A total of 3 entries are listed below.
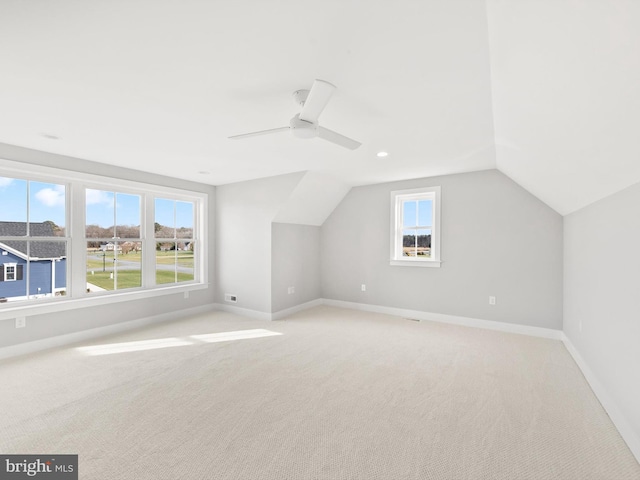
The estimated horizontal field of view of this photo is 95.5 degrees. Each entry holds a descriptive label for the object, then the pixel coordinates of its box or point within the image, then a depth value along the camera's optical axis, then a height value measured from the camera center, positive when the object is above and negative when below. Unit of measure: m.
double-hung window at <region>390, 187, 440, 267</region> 4.70 +0.23
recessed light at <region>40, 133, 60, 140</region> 2.88 +1.08
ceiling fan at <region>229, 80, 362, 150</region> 1.73 +0.87
